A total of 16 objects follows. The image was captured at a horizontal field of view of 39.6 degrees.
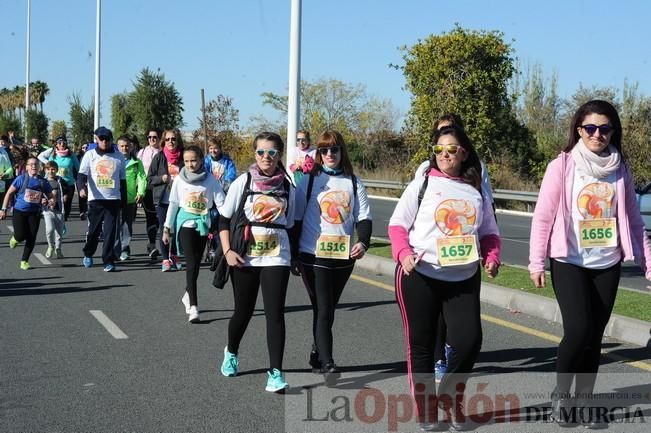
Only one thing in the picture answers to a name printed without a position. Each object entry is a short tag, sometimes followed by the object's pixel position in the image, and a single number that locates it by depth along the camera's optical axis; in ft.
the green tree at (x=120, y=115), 150.82
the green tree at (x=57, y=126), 210.71
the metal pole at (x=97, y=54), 105.81
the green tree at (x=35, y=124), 208.54
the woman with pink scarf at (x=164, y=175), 40.01
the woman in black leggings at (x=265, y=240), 20.57
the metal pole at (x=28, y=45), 185.57
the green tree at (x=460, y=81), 70.44
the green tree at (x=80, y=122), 155.33
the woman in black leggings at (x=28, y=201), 42.37
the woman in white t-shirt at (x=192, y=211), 29.22
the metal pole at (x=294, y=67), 49.44
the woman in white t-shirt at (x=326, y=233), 21.85
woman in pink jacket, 17.79
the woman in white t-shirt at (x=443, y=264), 16.97
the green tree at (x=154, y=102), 104.53
